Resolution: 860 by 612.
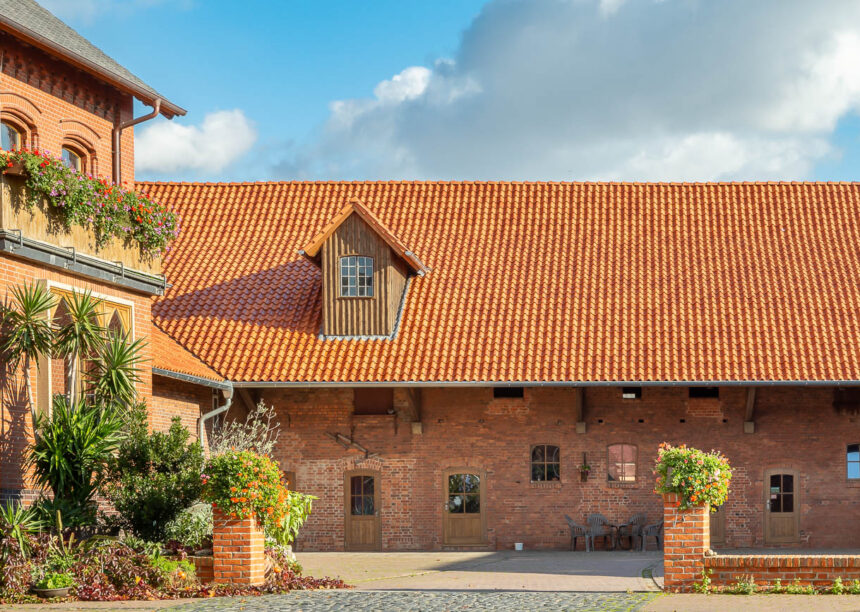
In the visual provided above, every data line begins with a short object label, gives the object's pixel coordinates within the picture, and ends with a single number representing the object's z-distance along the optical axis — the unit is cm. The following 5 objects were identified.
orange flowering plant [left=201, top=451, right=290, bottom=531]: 1673
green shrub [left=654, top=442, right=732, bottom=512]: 1714
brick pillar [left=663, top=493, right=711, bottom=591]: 1711
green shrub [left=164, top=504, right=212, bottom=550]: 1766
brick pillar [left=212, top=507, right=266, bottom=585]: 1675
